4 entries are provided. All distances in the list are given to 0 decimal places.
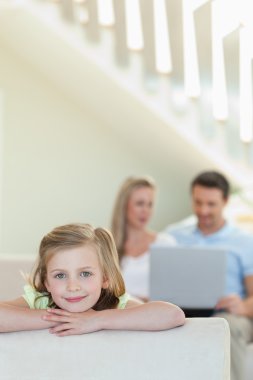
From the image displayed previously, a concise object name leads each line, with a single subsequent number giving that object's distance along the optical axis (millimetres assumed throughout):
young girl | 2414
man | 5331
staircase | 7377
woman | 5238
